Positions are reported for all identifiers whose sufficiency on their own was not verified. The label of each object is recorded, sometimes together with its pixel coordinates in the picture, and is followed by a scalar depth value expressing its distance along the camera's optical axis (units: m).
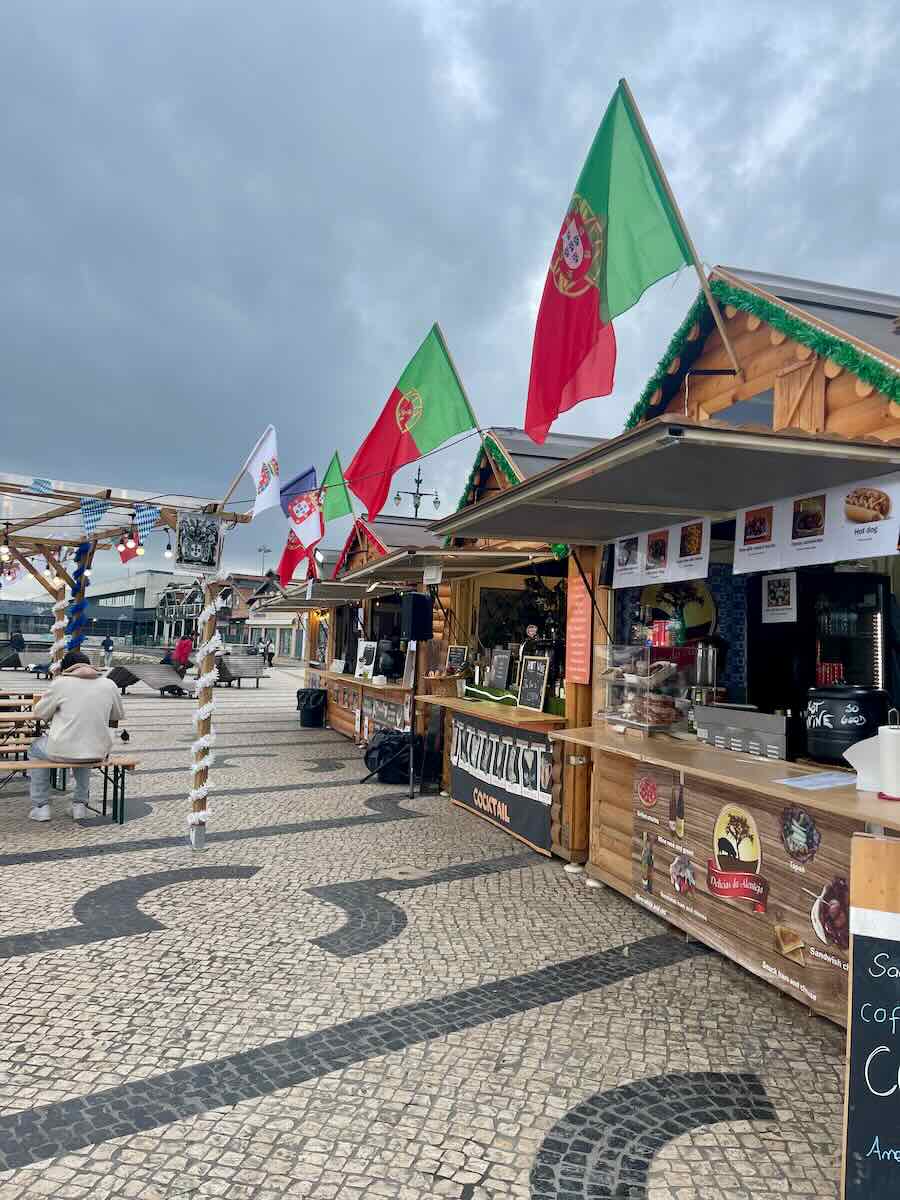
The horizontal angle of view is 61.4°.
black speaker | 9.93
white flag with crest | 7.72
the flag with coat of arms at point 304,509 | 10.18
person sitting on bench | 6.82
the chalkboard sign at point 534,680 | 7.29
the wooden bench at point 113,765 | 6.74
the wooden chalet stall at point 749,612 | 3.58
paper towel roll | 2.98
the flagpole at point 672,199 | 4.32
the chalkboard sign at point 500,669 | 8.59
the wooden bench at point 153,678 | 22.27
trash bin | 15.91
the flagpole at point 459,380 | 7.62
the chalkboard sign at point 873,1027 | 2.15
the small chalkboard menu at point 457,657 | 9.86
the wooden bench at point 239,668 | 26.16
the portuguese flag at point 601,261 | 4.45
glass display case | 5.50
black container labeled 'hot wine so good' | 4.00
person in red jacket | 23.42
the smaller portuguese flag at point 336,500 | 11.61
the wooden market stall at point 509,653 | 6.44
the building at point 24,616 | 49.34
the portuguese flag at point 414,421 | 7.72
